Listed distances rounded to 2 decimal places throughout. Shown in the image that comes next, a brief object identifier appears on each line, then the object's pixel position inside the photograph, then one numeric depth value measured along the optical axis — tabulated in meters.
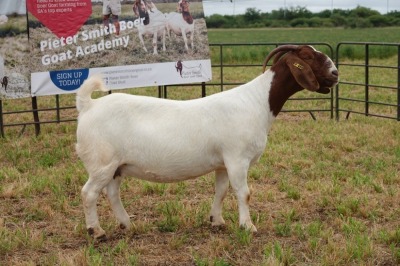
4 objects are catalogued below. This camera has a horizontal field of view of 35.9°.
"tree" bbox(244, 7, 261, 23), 93.94
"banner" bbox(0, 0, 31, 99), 9.62
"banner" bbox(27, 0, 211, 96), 9.66
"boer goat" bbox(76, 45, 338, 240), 5.17
